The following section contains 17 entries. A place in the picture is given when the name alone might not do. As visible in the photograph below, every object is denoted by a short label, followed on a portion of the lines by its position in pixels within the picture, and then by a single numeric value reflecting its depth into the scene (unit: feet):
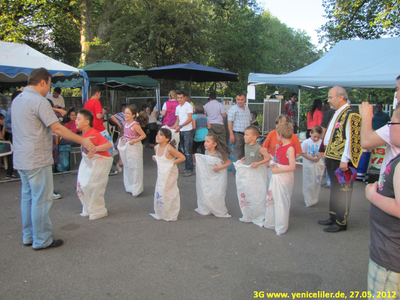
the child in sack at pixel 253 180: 13.91
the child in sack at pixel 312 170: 16.90
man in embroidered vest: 12.47
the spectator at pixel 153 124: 39.52
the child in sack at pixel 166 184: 14.37
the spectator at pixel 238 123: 22.48
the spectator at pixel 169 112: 25.02
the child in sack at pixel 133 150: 17.93
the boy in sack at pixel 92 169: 14.10
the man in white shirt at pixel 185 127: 23.16
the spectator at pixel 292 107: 33.77
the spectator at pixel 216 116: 25.12
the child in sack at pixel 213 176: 14.70
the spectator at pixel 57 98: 33.81
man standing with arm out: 10.72
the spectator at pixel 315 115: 26.78
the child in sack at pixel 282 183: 13.02
